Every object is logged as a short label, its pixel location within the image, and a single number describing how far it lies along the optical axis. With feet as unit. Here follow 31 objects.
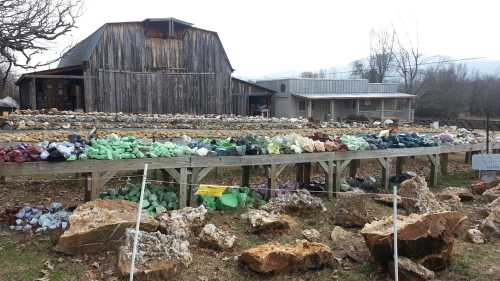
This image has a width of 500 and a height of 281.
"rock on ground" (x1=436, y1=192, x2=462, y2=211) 35.63
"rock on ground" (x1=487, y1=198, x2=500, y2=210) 31.23
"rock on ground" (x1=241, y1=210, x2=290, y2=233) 27.91
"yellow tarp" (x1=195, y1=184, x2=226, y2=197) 28.09
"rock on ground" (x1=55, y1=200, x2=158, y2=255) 22.93
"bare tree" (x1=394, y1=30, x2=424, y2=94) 190.80
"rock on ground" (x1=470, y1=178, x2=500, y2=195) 42.51
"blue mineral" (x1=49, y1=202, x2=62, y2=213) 28.75
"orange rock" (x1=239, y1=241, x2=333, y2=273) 21.72
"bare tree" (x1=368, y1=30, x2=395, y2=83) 215.31
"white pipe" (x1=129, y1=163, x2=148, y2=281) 18.65
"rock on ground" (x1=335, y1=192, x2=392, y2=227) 30.22
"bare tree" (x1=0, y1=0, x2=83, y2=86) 86.63
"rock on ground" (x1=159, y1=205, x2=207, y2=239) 25.68
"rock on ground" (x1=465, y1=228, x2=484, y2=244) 26.66
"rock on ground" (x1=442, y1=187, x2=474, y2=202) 39.22
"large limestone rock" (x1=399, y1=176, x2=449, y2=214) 32.68
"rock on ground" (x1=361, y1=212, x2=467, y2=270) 21.58
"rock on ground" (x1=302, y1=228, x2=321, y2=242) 27.27
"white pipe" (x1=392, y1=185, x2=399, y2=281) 20.16
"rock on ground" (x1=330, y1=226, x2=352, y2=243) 27.36
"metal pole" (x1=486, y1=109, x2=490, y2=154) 56.85
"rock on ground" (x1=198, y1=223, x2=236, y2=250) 24.84
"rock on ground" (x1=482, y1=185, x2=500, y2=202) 38.46
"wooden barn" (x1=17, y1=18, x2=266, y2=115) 93.45
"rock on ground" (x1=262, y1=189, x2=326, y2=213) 31.96
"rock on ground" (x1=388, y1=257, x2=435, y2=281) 20.79
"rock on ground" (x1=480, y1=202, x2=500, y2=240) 27.55
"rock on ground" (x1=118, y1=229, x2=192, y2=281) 20.43
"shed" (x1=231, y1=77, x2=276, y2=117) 113.29
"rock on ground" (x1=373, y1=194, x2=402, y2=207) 36.68
